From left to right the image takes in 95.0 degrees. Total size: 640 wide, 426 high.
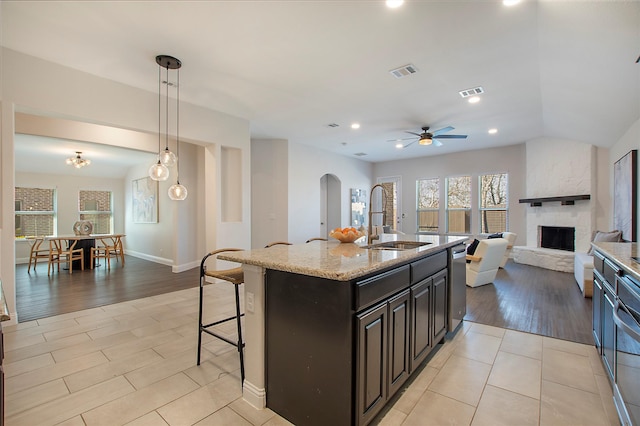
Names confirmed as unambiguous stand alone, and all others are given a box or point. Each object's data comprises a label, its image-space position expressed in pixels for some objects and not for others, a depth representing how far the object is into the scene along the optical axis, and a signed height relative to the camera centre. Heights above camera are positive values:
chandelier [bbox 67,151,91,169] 7.09 +1.26
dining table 6.69 -0.75
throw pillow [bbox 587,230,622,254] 4.65 -0.40
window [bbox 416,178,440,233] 9.07 +0.27
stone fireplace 6.19 +0.33
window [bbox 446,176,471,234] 8.52 +0.22
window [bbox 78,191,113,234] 8.98 +0.12
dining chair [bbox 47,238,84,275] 6.17 -0.89
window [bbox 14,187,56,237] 8.02 +0.06
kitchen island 1.50 -0.68
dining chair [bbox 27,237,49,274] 6.28 -0.82
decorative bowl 2.72 -0.21
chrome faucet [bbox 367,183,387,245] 2.68 -0.21
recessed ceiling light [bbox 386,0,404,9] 2.38 +1.72
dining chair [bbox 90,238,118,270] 6.79 -1.00
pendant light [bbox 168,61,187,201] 3.81 +0.27
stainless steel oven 1.42 -0.74
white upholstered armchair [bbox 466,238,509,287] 4.59 -0.79
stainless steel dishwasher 2.84 -0.75
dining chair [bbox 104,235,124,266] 7.00 -0.79
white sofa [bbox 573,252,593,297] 4.21 -0.94
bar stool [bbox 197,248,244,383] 2.18 -0.51
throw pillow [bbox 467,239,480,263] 5.00 -0.60
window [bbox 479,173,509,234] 7.93 +0.26
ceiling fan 5.68 +1.50
